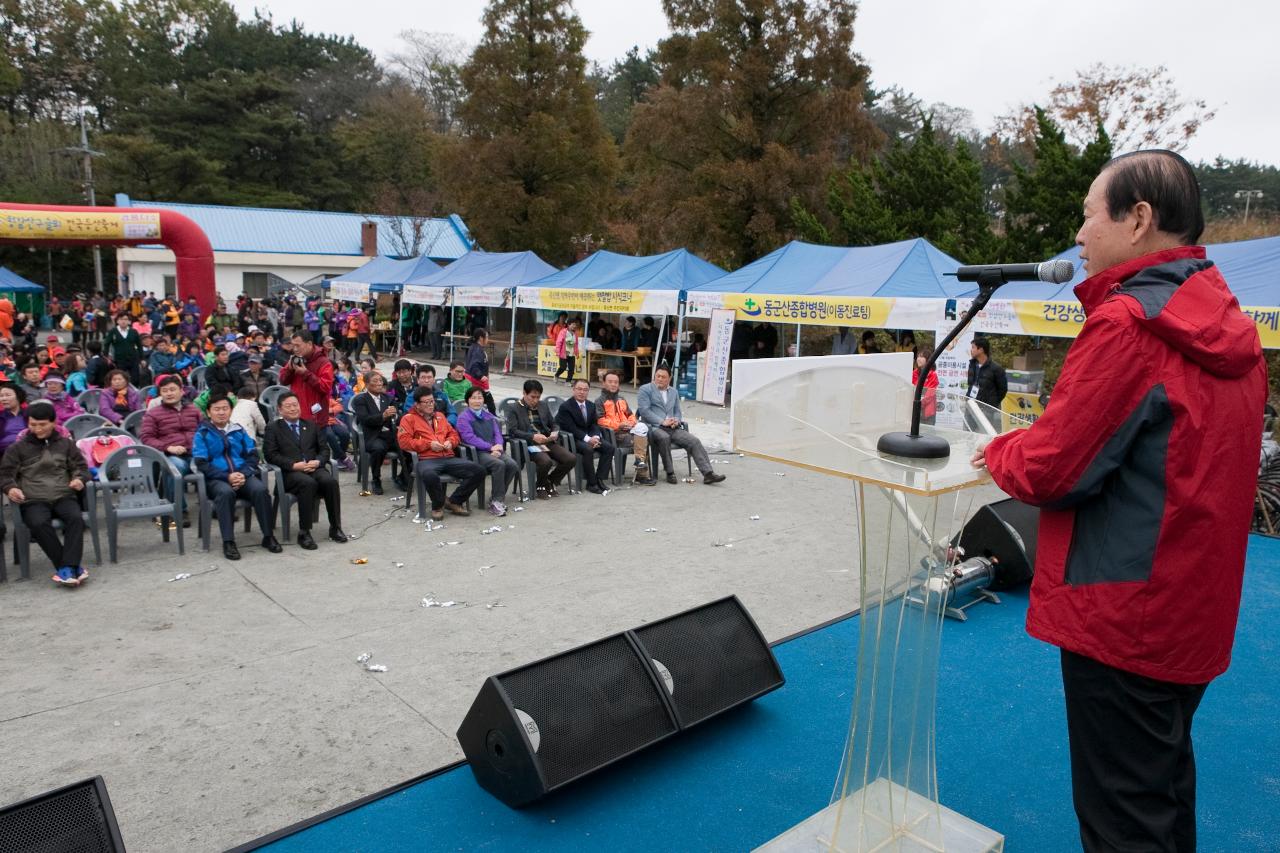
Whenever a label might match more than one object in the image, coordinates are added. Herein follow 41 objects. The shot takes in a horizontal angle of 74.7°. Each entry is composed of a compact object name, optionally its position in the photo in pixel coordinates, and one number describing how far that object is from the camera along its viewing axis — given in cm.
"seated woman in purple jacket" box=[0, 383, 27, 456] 683
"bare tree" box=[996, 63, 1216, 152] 2584
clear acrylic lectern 224
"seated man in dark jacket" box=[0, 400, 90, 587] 581
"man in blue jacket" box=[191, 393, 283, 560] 667
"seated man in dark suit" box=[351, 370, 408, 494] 874
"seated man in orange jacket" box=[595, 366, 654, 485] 948
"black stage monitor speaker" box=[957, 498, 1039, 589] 574
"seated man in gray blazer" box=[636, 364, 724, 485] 958
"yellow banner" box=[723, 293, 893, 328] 1273
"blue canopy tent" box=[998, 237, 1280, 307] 898
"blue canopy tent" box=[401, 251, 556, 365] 2027
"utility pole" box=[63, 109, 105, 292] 3073
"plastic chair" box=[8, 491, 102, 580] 588
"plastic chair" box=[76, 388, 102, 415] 968
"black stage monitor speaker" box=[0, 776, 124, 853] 226
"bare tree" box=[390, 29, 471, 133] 5319
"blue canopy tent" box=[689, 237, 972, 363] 1259
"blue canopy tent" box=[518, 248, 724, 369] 1603
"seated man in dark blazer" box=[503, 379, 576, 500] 880
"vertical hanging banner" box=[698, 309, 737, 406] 1502
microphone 193
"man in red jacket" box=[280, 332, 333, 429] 854
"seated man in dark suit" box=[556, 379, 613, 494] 913
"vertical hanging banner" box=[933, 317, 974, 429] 1126
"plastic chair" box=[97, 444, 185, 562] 642
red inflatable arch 1803
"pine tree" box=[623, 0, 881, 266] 2388
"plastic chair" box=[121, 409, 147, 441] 858
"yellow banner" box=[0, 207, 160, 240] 1788
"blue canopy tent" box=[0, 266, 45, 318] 2934
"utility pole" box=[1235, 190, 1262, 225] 4050
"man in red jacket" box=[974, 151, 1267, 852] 160
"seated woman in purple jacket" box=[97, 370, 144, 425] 910
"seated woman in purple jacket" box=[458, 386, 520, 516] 820
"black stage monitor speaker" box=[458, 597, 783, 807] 313
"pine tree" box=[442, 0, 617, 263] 3030
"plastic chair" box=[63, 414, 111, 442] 824
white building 3634
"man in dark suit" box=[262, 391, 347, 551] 691
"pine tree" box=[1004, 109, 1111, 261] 1827
